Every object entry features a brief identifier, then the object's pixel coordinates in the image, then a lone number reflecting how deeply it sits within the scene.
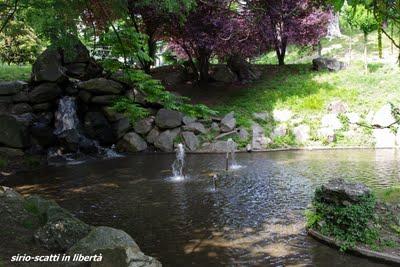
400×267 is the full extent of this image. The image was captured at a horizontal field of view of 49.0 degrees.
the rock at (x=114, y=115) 17.84
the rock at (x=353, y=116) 17.83
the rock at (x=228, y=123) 17.72
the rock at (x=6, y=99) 17.66
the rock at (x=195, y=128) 17.55
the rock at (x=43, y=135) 16.81
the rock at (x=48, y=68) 17.72
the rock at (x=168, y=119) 17.58
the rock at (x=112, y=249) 5.43
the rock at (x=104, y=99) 18.02
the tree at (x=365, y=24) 20.67
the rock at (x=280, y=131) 17.61
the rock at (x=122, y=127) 17.69
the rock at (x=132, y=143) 17.27
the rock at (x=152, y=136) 17.49
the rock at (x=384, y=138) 16.47
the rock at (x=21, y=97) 17.58
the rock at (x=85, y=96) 18.06
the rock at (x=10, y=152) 15.88
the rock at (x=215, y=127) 17.72
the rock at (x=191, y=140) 16.97
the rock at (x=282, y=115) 18.70
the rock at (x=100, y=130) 17.78
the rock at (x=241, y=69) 23.00
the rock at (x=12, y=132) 16.02
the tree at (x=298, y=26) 21.22
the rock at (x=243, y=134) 17.38
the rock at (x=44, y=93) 17.53
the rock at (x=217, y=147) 16.77
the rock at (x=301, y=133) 17.37
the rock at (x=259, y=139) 17.08
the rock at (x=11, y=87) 17.69
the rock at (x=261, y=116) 18.69
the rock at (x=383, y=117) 17.06
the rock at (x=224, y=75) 22.66
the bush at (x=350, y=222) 7.01
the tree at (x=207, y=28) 19.61
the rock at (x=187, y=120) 17.80
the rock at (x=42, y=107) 17.70
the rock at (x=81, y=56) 18.65
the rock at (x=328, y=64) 23.18
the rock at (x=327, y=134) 17.23
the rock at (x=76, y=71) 19.06
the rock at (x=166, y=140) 17.12
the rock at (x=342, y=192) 7.28
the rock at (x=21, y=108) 17.38
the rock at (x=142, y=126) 17.67
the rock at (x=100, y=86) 18.03
